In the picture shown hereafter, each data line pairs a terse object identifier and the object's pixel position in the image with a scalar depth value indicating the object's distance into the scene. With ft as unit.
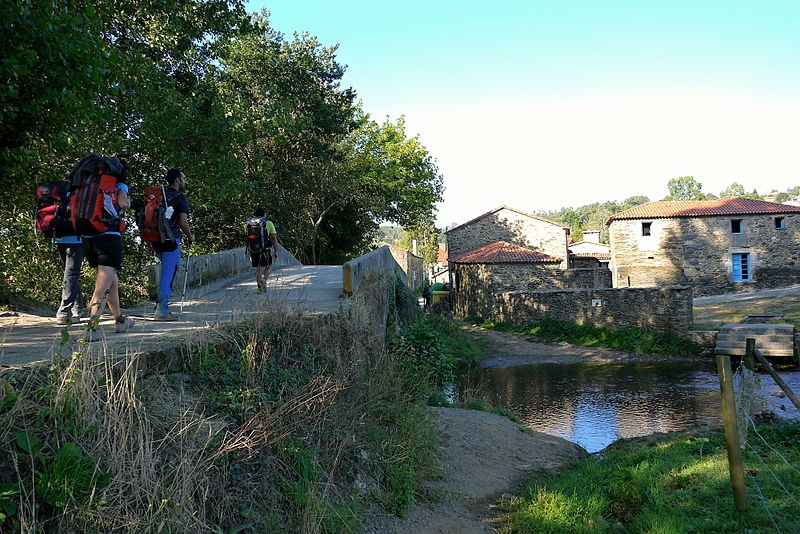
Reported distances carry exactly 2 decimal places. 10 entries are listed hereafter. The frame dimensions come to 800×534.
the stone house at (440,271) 188.96
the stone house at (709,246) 106.63
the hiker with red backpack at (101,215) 15.61
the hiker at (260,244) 28.60
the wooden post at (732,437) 19.20
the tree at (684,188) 322.34
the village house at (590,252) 125.39
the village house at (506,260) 101.04
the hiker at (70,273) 17.69
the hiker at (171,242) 18.97
